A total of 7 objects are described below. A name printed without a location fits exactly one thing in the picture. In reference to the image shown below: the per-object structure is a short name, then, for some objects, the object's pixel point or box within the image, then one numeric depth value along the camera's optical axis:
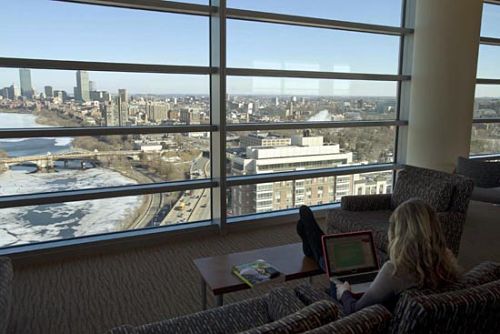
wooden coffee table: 2.59
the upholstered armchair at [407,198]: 3.63
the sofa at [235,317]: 1.95
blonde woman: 1.83
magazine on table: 2.61
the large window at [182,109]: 4.07
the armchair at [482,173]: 5.73
